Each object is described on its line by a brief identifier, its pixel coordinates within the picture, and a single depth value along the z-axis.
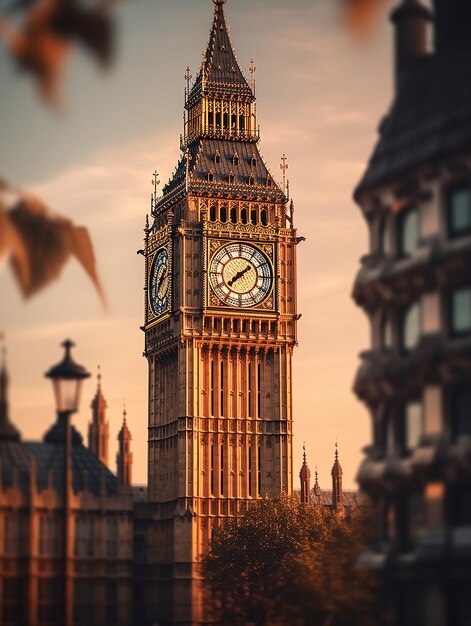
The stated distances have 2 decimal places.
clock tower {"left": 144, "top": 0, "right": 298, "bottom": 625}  135.12
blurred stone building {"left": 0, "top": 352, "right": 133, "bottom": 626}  106.12
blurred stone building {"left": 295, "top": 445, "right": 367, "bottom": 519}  147.75
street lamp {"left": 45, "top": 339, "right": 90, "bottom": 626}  40.78
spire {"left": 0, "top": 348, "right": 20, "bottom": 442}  89.25
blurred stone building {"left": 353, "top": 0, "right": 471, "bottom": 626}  44.03
